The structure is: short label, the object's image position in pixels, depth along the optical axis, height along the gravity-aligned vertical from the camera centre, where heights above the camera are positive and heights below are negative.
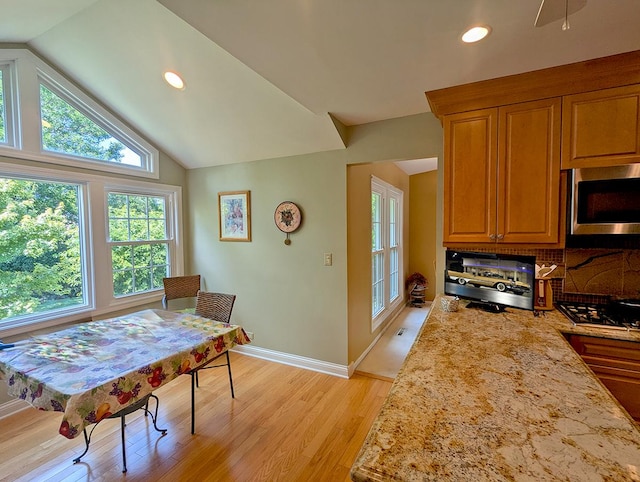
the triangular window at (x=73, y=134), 2.68 +1.01
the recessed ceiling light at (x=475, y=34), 1.44 +0.99
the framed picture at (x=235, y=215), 3.37 +0.22
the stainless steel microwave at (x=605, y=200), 1.57 +0.16
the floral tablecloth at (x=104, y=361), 1.36 -0.72
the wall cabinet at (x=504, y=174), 1.74 +0.35
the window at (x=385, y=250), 3.95 -0.28
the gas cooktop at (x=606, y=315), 1.58 -0.52
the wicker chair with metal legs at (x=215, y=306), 2.64 -0.68
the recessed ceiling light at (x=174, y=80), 2.42 +1.31
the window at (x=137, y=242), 3.17 -0.09
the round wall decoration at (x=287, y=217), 3.04 +0.16
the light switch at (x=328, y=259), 2.92 -0.27
